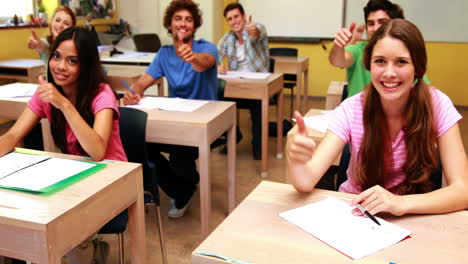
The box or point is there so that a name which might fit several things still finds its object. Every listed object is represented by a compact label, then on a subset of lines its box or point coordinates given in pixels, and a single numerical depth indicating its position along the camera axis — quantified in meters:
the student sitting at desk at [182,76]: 2.77
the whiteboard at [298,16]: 5.97
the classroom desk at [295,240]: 0.98
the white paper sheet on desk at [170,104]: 2.50
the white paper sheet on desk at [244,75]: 3.56
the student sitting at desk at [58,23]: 3.45
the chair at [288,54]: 4.87
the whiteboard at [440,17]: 5.47
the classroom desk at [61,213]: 1.17
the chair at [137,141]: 1.98
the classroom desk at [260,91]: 3.40
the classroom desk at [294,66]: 4.62
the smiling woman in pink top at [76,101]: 1.82
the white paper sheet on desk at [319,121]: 2.19
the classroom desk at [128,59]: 4.35
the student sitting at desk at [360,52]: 2.41
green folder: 1.32
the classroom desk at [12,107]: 2.68
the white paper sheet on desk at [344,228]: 1.03
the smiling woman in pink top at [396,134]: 1.32
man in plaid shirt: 3.88
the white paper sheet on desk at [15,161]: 1.48
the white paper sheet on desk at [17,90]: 2.81
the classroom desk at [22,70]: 4.21
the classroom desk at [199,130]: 2.25
